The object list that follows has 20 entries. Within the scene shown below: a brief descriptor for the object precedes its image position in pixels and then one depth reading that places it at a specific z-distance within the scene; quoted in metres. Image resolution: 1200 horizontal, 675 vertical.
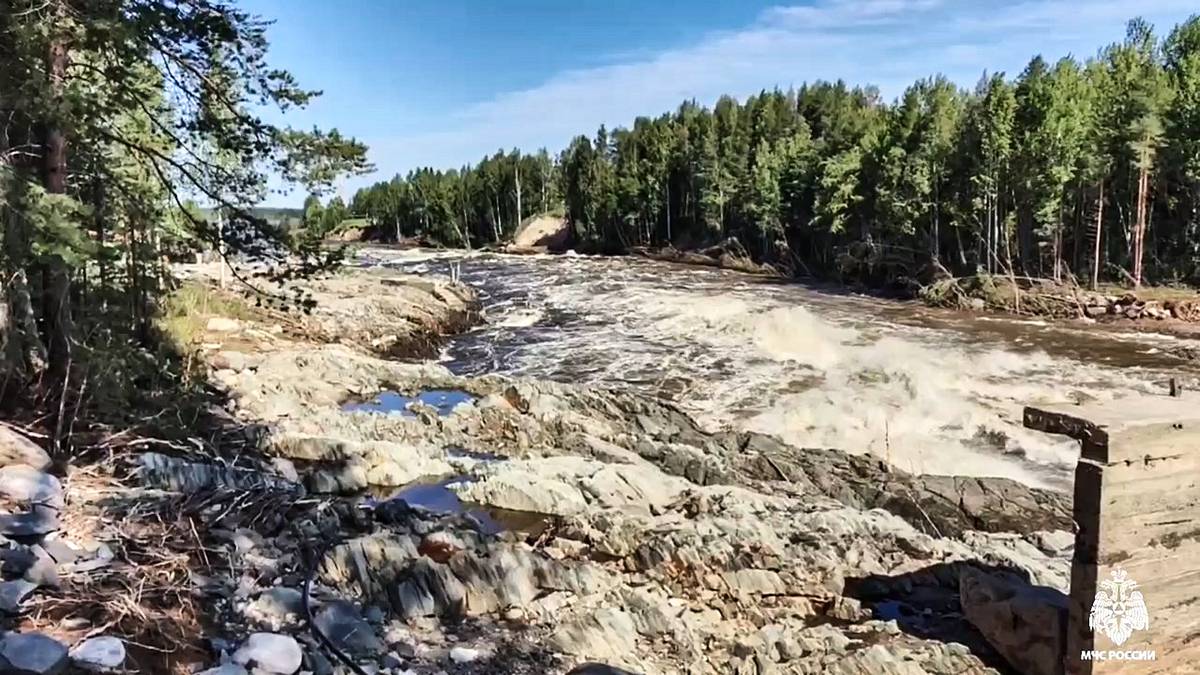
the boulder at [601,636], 6.14
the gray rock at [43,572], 4.48
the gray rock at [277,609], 5.06
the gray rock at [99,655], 3.85
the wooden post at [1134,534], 5.85
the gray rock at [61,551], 4.82
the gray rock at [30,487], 5.54
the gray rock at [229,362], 16.00
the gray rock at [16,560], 4.53
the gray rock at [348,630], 5.13
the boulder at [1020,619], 6.51
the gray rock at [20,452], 6.11
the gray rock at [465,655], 5.54
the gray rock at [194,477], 6.80
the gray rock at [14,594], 4.17
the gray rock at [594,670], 4.67
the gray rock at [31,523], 5.00
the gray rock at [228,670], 4.19
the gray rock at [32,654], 3.61
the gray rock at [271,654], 4.44
